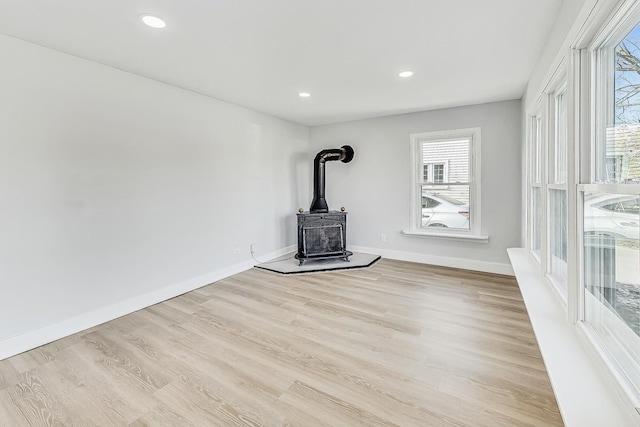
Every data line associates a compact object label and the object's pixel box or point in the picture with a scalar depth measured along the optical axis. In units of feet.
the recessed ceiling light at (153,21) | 6.49
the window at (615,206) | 3.34
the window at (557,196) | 6.51
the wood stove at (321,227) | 15.26
